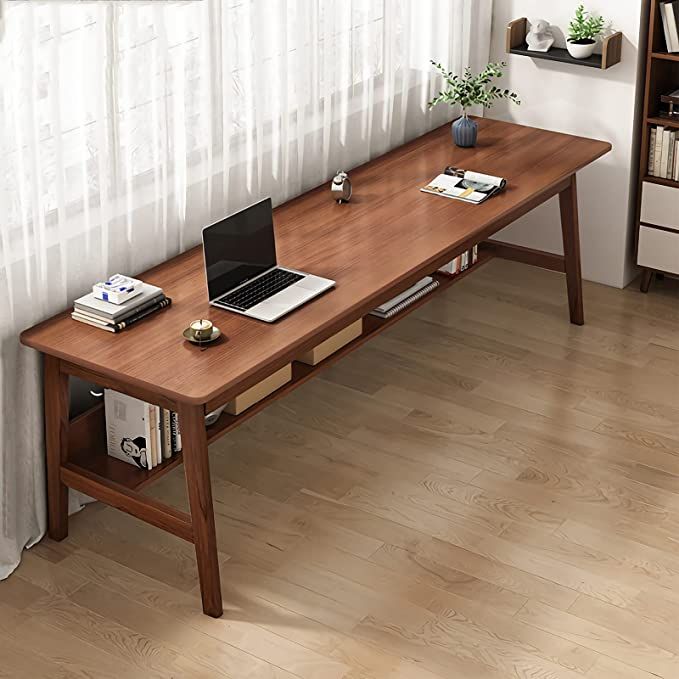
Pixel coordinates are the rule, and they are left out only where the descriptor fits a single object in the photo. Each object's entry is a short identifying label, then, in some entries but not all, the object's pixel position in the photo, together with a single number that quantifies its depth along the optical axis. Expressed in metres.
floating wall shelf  4.56
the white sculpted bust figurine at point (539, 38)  4.79
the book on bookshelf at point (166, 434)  3.46
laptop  3.33
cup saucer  3.14
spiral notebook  3.99
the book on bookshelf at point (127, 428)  3.38
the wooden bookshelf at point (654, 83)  4.54
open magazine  4.04
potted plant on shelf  4.64
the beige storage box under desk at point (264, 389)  3.59
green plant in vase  4.47
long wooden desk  3.06
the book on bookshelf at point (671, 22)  4.49
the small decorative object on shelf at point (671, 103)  4.62
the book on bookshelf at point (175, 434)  3.50
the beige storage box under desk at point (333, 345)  3.70
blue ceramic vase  4.47
